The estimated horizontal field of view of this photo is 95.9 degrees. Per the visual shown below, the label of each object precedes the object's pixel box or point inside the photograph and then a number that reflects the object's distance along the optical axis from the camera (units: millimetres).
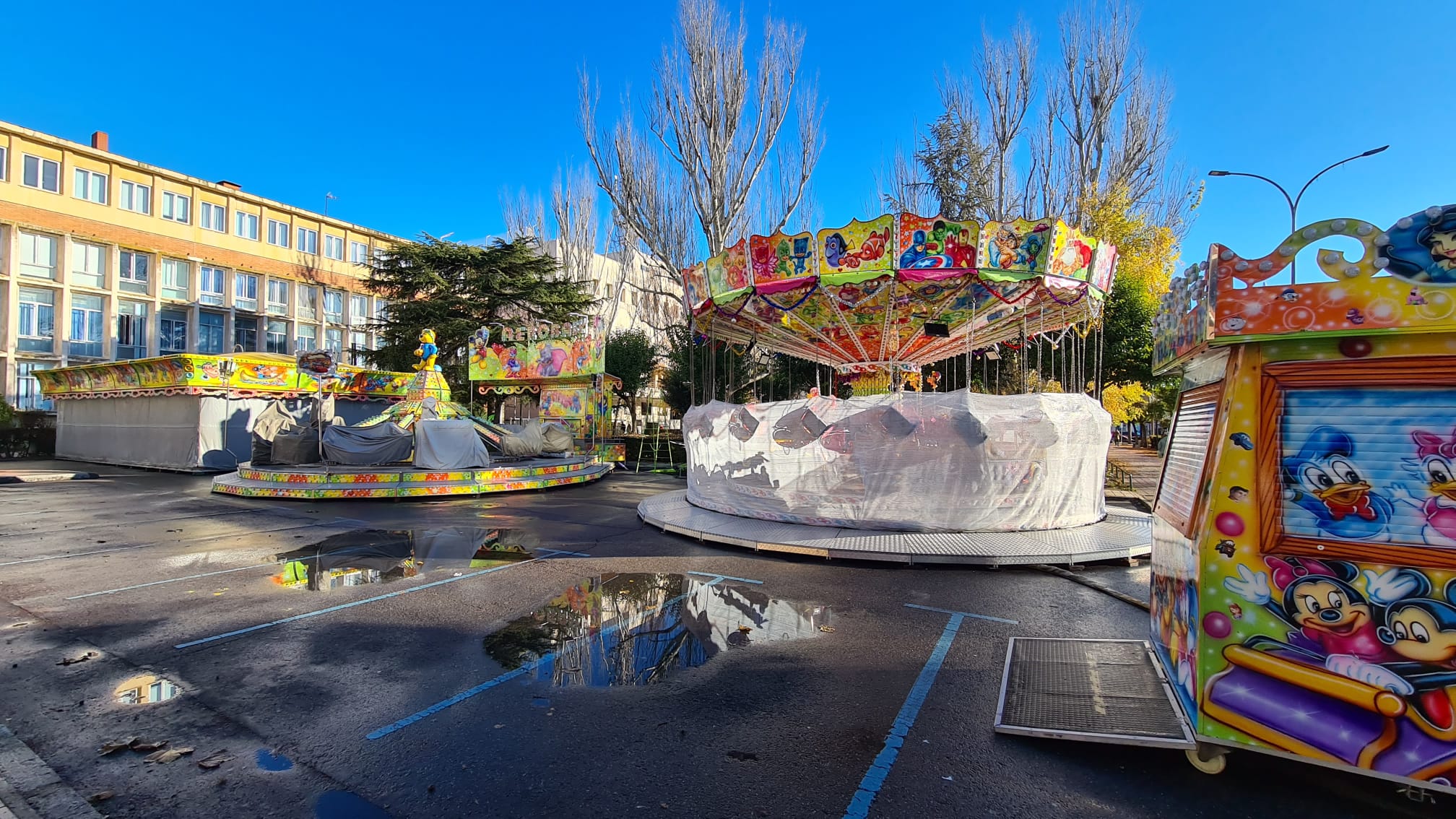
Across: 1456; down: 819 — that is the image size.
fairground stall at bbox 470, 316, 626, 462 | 24438
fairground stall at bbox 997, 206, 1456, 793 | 2787
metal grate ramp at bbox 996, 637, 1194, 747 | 3400
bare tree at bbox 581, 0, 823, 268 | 26219
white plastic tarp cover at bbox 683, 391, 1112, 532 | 9133
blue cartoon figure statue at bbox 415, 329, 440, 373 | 18953
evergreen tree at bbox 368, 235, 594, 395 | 30172
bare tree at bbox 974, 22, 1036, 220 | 29672
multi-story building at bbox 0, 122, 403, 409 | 32531
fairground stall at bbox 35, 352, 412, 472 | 21484
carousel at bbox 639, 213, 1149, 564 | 9078
